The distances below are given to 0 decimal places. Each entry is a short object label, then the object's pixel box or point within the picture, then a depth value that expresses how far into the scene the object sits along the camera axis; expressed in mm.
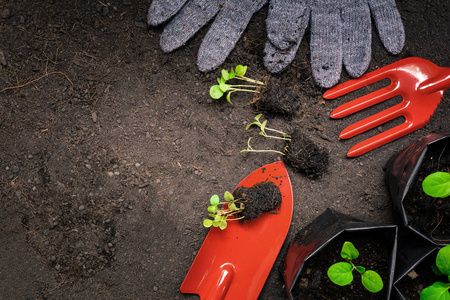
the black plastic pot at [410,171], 595
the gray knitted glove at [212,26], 659
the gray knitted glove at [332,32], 657
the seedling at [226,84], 643
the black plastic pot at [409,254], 589
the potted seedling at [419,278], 590
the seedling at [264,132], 645
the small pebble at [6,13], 657
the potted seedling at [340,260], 592
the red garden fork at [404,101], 648
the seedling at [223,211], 625
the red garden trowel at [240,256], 631
